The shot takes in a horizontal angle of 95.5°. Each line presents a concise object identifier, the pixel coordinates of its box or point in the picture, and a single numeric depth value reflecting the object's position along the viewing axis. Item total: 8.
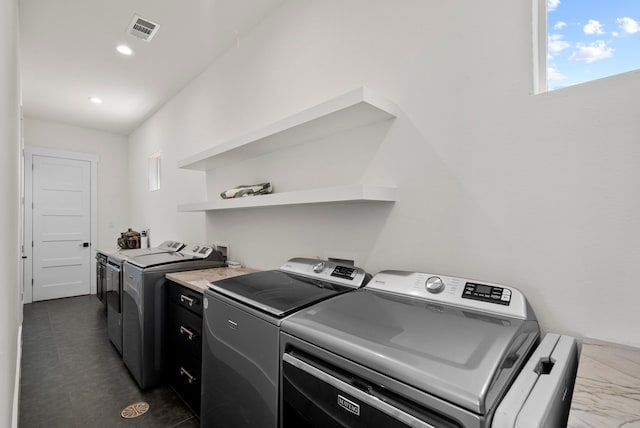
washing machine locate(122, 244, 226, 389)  2.20
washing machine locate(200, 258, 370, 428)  1.15
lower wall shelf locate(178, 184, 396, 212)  1.32
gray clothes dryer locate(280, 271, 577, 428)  0.64
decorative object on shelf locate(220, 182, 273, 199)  2.15
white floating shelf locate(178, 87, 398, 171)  1.35
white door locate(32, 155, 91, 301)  4.54
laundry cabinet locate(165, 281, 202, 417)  1.85
